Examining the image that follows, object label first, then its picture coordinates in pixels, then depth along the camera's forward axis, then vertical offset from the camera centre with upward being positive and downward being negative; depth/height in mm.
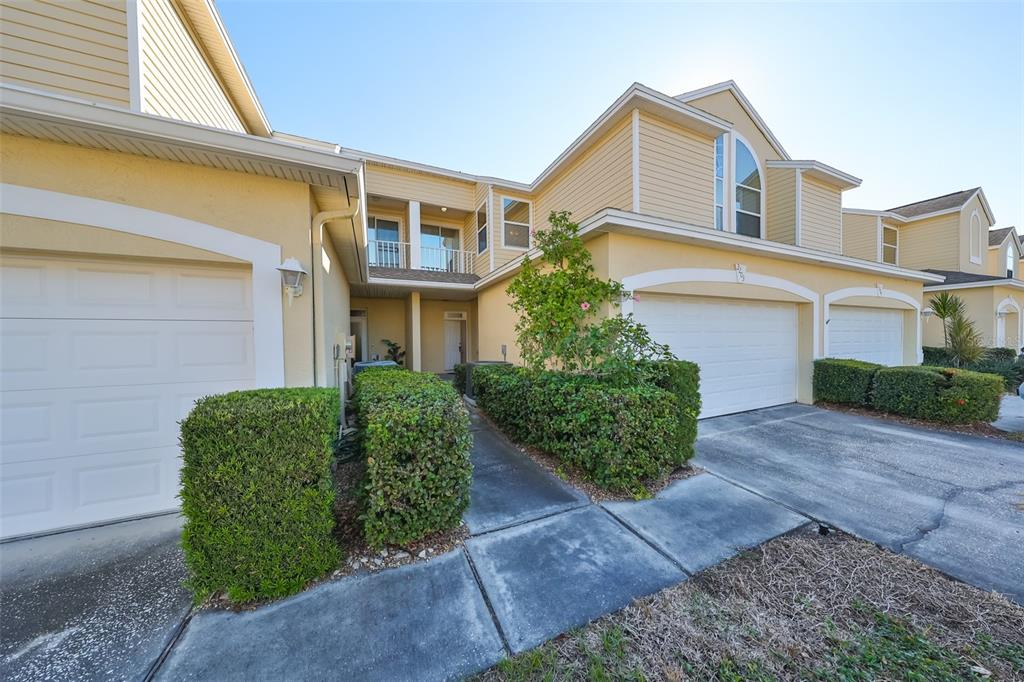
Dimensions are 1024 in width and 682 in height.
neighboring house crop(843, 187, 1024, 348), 11398 +3346
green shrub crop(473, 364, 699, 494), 3662 -1024
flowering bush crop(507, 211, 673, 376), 4559 +358
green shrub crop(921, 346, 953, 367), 10235 -733
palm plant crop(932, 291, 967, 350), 9211 +706
